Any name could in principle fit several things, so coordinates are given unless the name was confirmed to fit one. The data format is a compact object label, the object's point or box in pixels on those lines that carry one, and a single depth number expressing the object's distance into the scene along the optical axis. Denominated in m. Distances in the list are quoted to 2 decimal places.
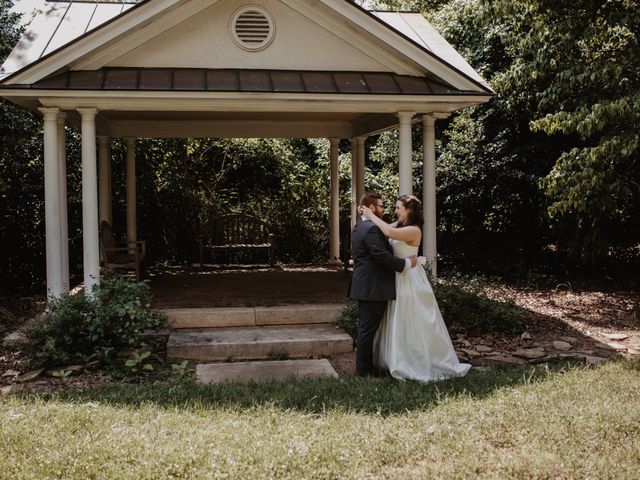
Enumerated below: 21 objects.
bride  6.91
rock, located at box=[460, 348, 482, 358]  8.02
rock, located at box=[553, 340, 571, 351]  8.40
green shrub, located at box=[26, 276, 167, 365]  7.40
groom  6.85
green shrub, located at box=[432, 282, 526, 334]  9.02
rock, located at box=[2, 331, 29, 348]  7.84
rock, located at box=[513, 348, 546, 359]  7.93
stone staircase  7.21
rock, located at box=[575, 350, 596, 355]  8.17
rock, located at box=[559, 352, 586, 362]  7.59
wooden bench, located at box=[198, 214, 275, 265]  14.56
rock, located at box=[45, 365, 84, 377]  7.14
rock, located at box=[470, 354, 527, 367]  7.61
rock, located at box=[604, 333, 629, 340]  9.10
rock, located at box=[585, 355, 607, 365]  7.47
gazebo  8.45
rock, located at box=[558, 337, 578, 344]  8.82
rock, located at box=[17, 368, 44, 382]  6.94
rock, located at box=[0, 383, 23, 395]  6.43
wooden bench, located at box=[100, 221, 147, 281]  10.37
